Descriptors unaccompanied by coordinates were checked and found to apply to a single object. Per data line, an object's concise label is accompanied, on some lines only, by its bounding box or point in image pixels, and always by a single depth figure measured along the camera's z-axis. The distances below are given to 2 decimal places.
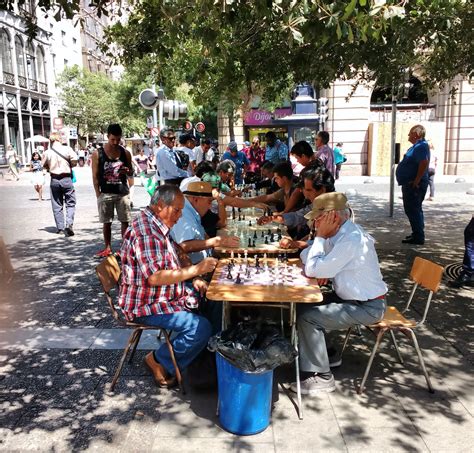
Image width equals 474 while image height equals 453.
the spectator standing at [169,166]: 8.01
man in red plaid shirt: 3.25
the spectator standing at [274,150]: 10.59
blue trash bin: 2.88
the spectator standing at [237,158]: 11.39
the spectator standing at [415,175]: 7.34
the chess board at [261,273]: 3.30
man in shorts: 6.96
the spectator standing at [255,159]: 12.22
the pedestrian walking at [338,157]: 18.08
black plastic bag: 2.83
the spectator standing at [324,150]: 8.02
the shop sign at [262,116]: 24.55
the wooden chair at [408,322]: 3.39
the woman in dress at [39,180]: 14.72
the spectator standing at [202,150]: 12.40
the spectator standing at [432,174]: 11.83
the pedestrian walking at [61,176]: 8.66
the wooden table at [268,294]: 2.99
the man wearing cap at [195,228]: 4.01
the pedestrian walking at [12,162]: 25.02
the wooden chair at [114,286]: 3.39
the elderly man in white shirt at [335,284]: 3.25
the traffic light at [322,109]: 17.08
